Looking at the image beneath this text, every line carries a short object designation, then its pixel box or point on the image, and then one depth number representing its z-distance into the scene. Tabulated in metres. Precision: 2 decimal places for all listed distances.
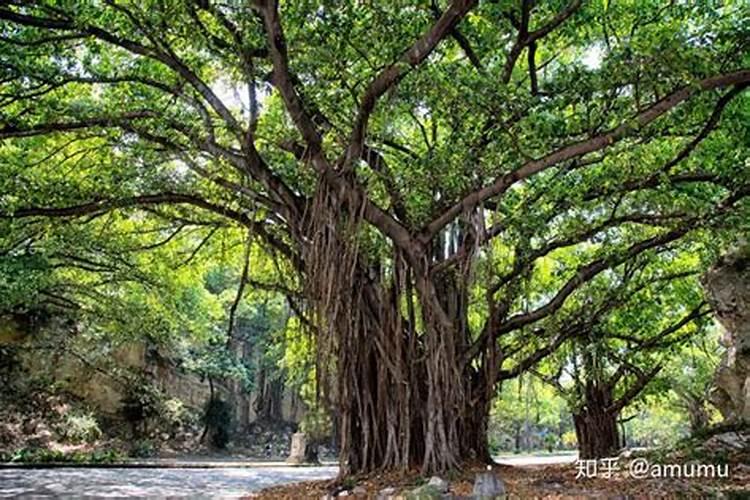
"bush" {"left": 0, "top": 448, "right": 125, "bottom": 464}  8.72
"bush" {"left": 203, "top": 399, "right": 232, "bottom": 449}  15.91
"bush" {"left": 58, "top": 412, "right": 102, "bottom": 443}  11.33
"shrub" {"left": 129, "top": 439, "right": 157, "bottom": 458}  12.06
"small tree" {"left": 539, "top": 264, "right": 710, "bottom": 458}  7.42
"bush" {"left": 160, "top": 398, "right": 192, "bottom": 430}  13.26
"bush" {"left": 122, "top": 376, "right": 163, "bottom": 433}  12.91
